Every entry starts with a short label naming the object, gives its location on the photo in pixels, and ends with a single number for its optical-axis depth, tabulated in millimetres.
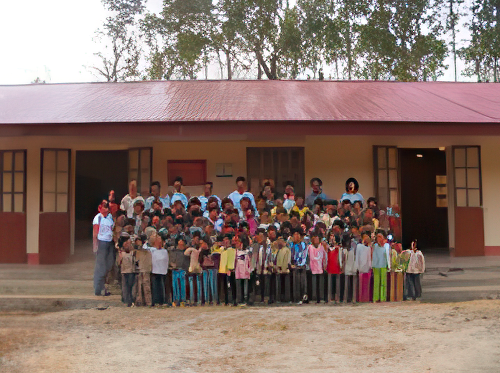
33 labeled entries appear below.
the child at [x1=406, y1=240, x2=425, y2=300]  7961
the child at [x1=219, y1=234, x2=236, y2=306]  7848
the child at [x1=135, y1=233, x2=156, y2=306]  7809
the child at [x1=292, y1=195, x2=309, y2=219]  8570
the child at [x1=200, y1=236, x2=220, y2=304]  7855
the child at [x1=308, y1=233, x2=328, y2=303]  7891
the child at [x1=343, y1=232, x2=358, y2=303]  7914
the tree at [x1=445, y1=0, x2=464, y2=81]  25734
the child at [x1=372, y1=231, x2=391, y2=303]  7953
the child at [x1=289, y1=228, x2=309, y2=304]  7918
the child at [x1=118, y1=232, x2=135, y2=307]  7820
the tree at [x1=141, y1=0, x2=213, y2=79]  25984
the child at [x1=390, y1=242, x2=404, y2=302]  8023
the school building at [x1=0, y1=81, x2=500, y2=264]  10023
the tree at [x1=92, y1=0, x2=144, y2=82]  27688
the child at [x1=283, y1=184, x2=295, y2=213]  9094
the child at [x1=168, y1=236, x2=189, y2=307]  7902
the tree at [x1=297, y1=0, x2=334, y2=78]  24938
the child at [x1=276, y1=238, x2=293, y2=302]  7875
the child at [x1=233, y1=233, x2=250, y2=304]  7797
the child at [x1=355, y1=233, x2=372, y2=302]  7914
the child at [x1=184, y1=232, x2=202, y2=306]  7840
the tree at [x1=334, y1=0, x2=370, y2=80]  25094
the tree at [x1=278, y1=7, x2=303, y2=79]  24781
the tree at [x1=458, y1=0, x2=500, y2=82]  25109
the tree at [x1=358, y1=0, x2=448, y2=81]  24531
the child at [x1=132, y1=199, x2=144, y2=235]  8375
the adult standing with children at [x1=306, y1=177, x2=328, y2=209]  9578
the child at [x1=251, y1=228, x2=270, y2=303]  7879
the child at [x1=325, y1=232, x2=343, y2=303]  7938
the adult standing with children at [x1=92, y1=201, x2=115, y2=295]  8250
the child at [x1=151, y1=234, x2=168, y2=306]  7801
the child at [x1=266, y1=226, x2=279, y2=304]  7887
